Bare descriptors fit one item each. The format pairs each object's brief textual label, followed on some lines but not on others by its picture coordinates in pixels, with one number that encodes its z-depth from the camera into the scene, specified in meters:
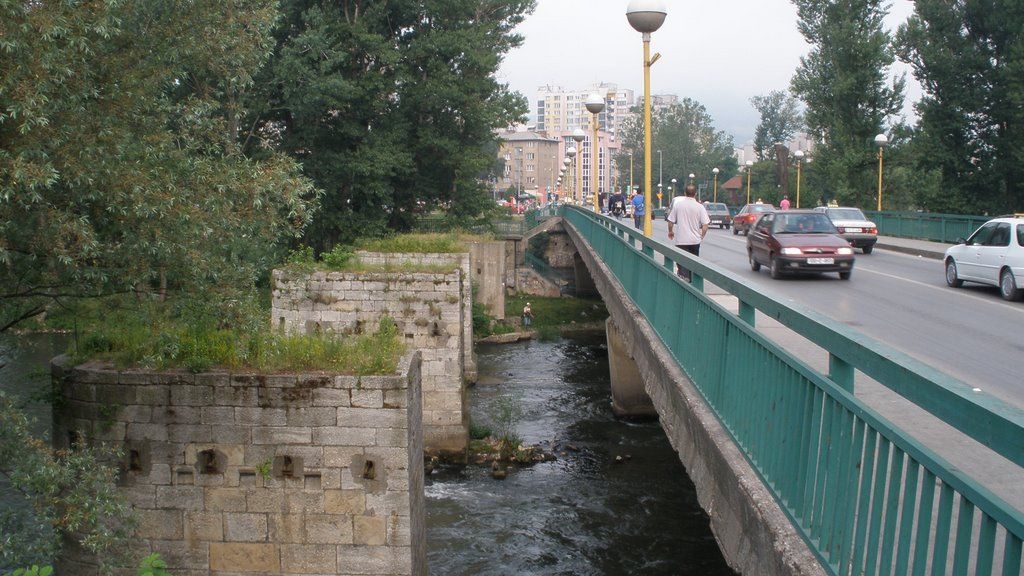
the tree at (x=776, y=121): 120.44
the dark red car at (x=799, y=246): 19.38
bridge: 3.00
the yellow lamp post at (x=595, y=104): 24.02
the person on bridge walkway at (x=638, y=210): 34.31
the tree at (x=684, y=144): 123.31
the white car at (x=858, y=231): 28.20
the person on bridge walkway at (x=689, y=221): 15.02
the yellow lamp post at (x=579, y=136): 33.73
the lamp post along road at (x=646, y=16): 13.19
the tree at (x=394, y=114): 33.06
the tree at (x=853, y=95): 47.97
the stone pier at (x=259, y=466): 8.98
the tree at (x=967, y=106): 39.38
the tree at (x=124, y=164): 6.55
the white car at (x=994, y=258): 16.42
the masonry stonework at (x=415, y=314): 17.97
